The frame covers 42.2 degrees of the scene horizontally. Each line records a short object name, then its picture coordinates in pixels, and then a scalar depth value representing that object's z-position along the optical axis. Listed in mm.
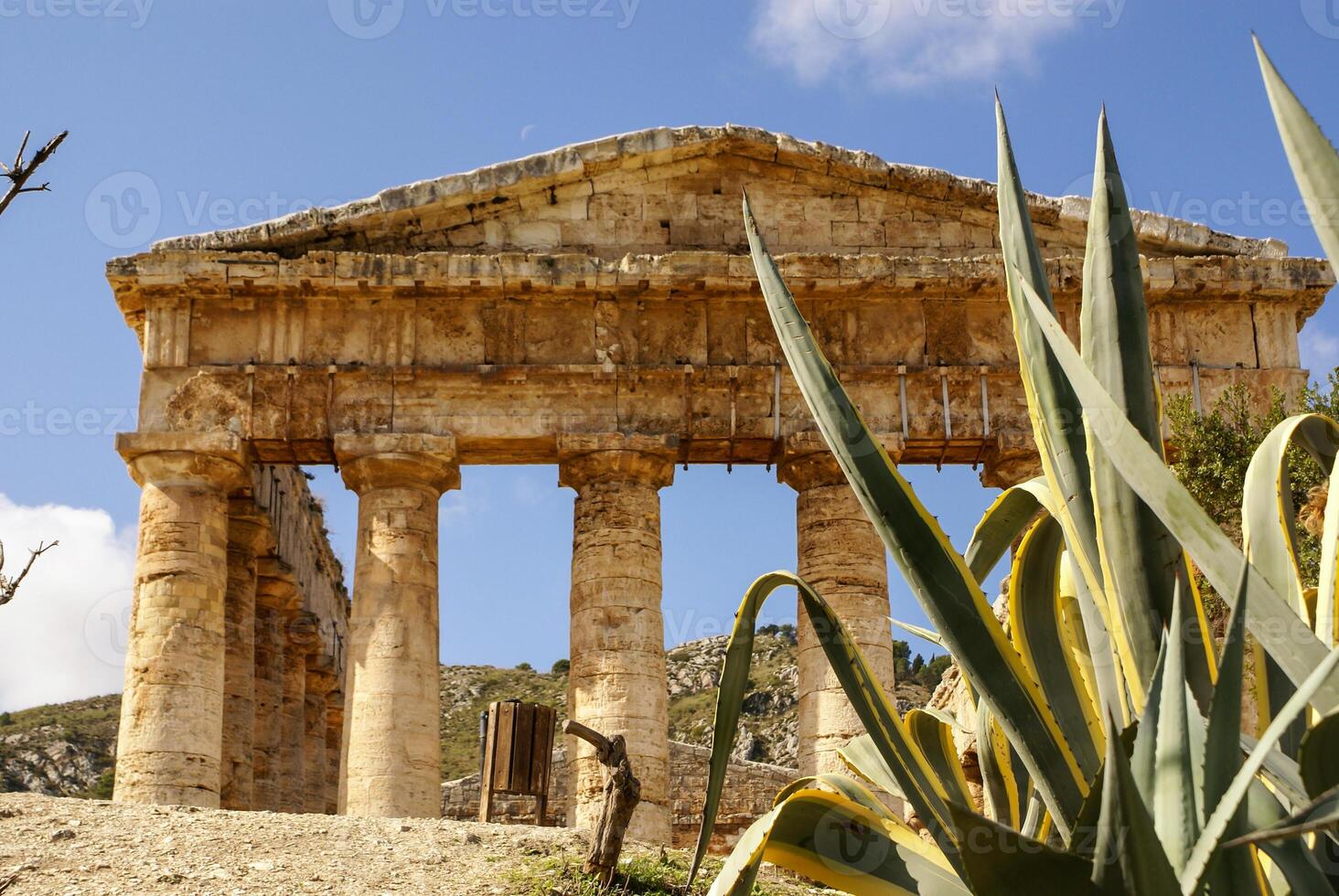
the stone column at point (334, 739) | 26312
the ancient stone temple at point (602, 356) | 17109
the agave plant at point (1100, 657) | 3014
